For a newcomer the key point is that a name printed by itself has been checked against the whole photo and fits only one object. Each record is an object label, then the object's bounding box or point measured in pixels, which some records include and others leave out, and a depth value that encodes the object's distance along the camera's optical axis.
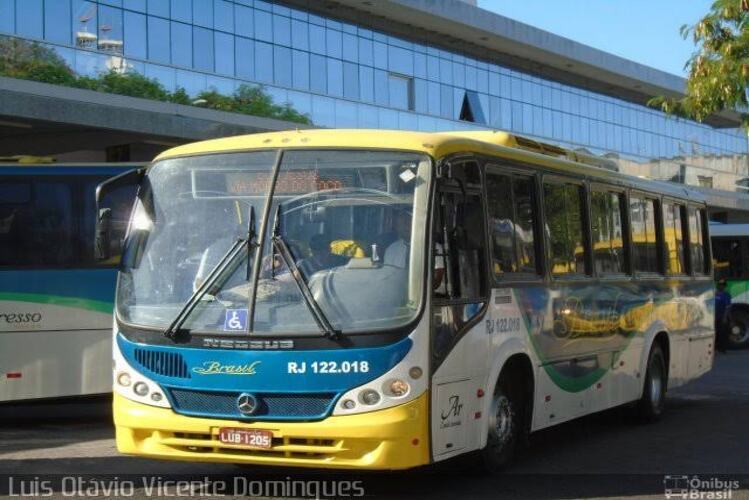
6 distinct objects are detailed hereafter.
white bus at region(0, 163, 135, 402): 12.80
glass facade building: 30.81
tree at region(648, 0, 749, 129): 16.48
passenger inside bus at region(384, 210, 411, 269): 8.09
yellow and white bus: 7.86
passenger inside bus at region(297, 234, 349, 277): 8.12
